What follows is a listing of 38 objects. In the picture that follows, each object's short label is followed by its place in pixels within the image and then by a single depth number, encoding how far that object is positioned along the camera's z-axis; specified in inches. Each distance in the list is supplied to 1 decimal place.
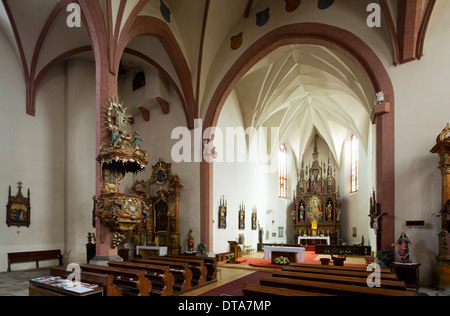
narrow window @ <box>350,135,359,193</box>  933.2
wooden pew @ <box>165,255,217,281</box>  341.1
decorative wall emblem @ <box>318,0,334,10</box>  443.2
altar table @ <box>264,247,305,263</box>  494.3
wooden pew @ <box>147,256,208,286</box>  310.5
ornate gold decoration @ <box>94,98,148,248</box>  324.2
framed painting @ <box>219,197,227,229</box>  592.1
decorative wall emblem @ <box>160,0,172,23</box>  478.0
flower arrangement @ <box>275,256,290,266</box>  491.8
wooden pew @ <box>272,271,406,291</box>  184.5
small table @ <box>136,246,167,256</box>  478.9
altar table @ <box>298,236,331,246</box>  857.4
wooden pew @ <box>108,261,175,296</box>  247.4
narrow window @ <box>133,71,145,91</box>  615.0
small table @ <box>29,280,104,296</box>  183.9
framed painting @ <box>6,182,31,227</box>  432.5
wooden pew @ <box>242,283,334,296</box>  162.5
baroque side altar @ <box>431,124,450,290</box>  300.7
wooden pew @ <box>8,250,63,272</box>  428.2
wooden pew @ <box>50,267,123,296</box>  204.2
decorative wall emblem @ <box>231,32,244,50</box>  535.8
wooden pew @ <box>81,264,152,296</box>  223.6
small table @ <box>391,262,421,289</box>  309.3
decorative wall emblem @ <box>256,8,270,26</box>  510.0
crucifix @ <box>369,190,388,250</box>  361.5
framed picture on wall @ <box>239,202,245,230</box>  683.4
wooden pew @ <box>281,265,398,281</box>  209.0
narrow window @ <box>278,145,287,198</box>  1022.0
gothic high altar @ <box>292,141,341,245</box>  943.7
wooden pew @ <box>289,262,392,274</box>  244.1
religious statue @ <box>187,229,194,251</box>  524.7
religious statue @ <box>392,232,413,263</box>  321.4
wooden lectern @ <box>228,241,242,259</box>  593.8
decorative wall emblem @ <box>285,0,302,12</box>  474.6
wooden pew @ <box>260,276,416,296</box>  158.2
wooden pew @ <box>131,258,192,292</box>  277.4
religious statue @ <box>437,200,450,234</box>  305.9
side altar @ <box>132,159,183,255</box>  550.9
